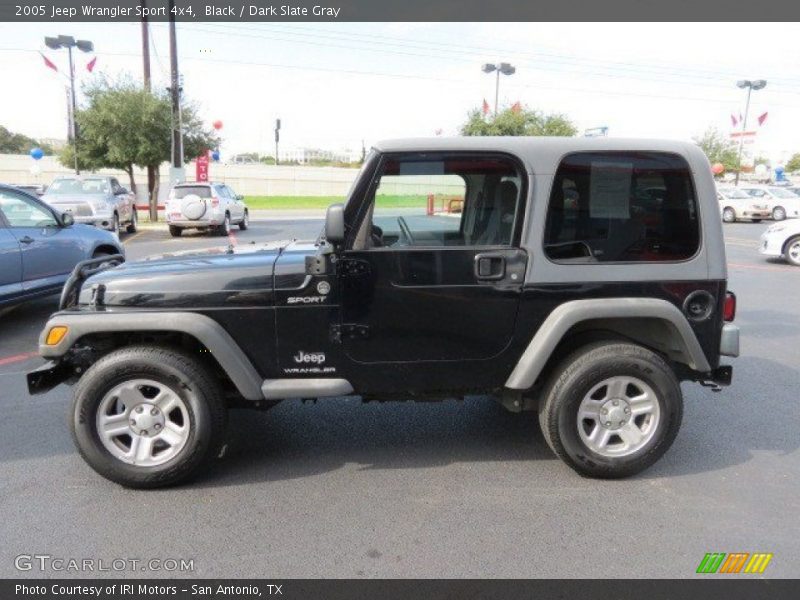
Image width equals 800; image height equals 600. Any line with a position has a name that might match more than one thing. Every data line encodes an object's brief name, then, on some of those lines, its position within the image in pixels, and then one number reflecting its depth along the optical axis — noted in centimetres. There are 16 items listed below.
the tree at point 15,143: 7781
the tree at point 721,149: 6334
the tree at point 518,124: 2639
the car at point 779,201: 2714
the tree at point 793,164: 7819
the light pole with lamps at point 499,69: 3262
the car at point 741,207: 2748
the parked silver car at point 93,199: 1594
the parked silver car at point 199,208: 1766
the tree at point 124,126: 2092
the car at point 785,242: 1296
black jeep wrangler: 337
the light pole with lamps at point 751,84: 4897
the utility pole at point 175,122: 2055
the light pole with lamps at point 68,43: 2709
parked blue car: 674
